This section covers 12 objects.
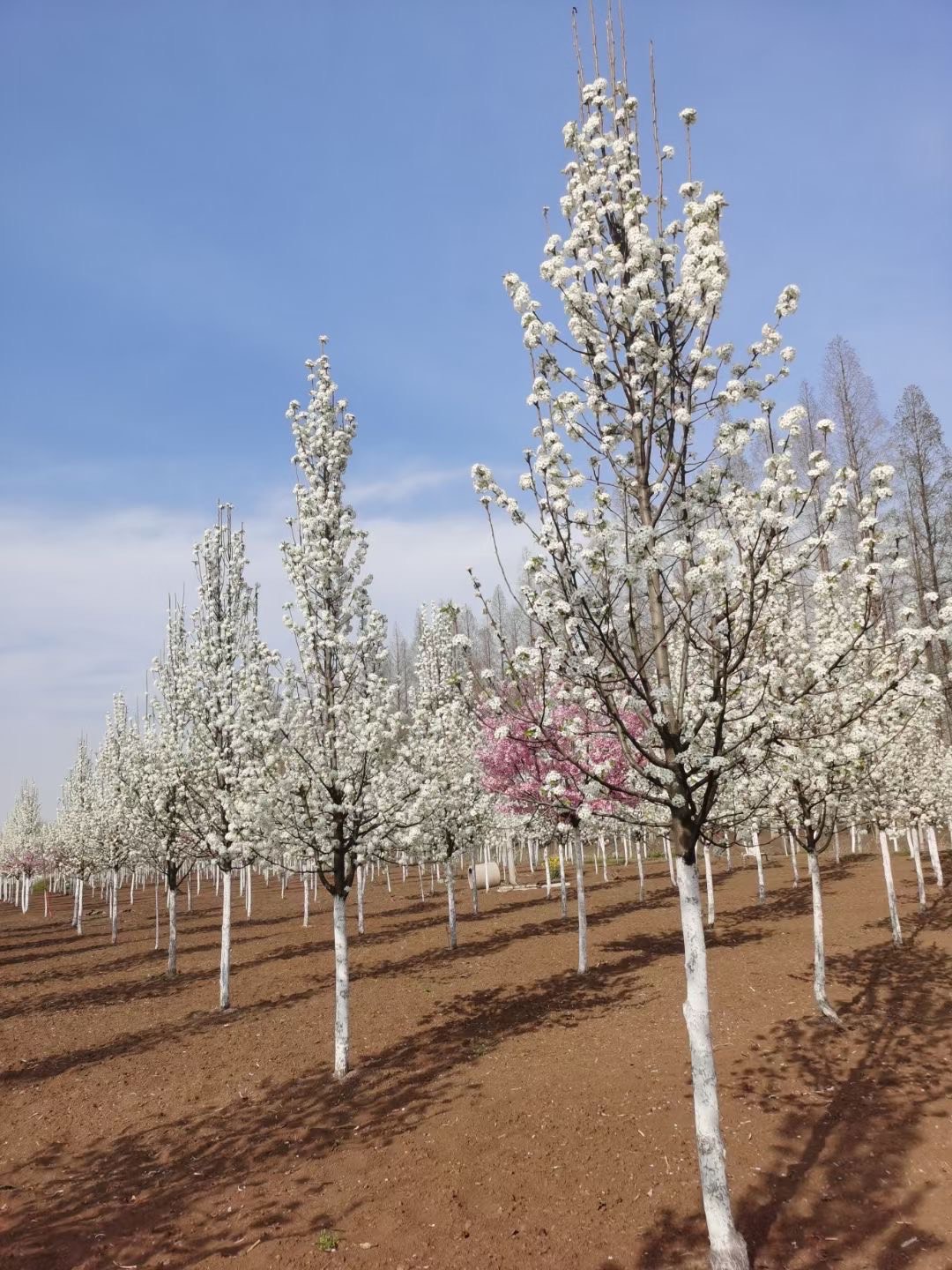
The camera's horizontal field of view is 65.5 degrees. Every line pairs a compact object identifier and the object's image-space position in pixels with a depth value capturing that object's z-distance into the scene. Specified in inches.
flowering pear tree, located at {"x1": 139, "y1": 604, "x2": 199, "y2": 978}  832.3
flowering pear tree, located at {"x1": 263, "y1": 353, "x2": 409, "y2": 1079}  478.0
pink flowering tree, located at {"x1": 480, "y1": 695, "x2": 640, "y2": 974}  256.2
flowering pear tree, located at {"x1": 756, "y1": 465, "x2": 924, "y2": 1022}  251.9
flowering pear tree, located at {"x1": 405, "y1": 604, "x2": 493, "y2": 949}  362.4
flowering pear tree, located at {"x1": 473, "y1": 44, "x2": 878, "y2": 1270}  242.1
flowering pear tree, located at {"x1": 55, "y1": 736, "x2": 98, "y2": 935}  1380.4
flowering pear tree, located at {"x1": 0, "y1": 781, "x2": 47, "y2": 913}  2132.1
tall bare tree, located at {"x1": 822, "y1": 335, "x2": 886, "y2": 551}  1470.2
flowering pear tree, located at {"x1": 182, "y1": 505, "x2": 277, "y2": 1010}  487.2
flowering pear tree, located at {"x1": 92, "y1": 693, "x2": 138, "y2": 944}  1103.0
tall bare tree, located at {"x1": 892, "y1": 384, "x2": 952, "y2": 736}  1384.1
